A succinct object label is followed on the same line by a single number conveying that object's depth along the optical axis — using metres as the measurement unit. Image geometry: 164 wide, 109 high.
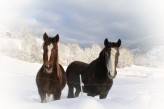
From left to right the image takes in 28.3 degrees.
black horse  9.20
